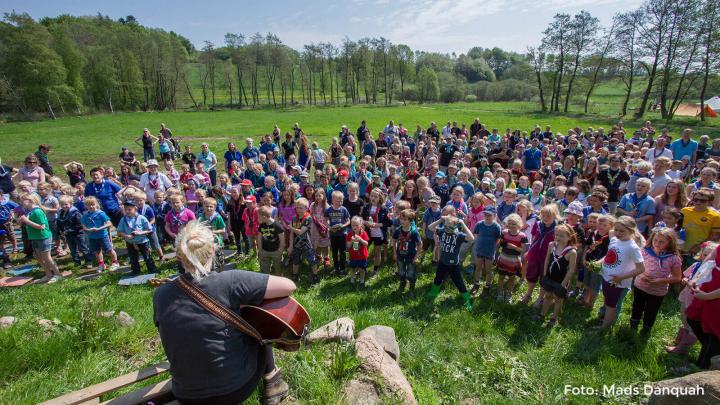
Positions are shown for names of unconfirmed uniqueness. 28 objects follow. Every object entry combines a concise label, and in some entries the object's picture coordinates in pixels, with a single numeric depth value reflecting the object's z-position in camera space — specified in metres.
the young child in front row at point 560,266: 5.41
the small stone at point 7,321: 4.68
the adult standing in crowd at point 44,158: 12.84
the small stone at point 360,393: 3.32
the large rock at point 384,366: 3.55
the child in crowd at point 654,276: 4.76
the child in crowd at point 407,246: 6.63
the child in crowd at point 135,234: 7.42
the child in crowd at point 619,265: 4.84
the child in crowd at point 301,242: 7.26
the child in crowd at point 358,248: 6.93
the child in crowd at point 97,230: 7.75
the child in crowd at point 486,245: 6.41
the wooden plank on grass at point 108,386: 3.28
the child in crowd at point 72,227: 8.12
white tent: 34.67
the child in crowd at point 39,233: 7.22
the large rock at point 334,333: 4.34
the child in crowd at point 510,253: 6.14
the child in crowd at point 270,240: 6.88
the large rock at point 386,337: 4.43
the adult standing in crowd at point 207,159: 12.84
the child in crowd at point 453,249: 6.03
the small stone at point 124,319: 4.89
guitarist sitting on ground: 2.38
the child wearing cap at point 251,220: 7.88
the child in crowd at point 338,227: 7.40
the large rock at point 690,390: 3.00
